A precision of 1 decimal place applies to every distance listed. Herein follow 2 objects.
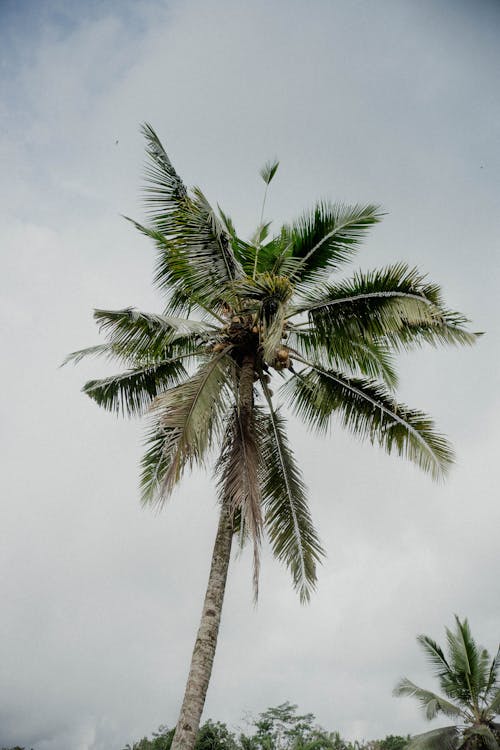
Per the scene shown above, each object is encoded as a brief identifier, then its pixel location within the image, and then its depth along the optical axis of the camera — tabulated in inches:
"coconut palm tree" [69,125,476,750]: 256.4
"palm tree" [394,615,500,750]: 701.9
